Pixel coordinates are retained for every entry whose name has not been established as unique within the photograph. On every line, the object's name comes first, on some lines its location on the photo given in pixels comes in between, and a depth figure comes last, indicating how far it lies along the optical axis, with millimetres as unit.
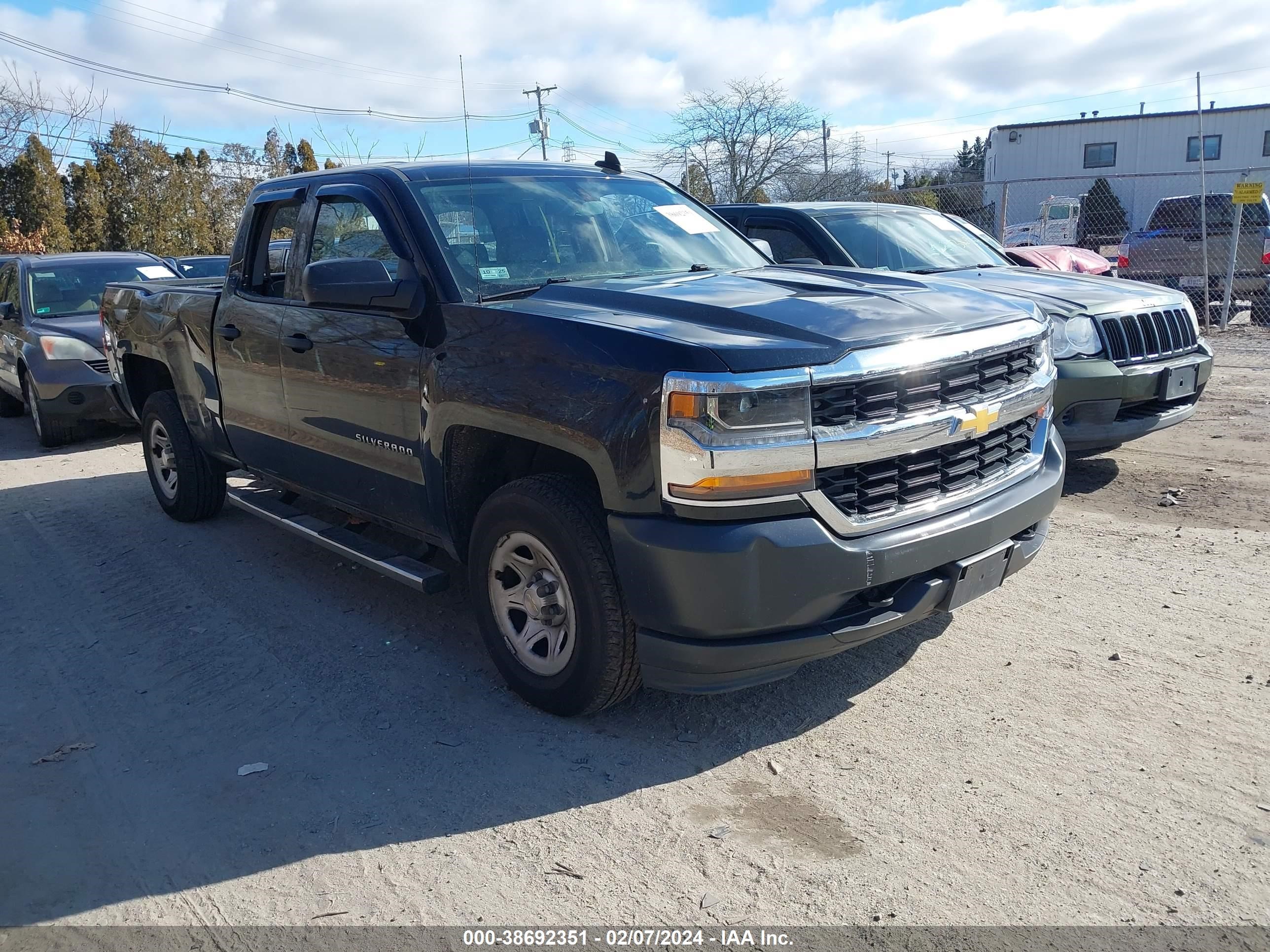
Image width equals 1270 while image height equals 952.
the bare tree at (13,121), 24797
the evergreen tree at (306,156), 25750
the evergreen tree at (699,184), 27781
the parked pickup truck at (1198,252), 13938
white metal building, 38781
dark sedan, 9422
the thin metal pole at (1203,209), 12750
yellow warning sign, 12531
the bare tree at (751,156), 30578
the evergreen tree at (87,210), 23438
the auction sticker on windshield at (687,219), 4984
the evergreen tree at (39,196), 23000
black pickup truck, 3086
